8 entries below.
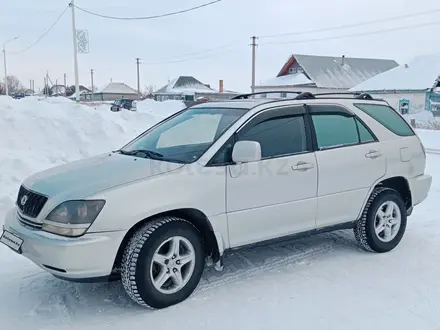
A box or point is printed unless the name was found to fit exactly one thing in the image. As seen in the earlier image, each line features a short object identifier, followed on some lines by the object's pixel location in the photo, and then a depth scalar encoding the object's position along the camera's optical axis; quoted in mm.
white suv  3279
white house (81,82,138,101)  78512
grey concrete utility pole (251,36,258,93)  40500
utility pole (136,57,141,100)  68462
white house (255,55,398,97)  44375
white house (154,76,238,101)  60031
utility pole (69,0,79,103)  23375
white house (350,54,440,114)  34906
